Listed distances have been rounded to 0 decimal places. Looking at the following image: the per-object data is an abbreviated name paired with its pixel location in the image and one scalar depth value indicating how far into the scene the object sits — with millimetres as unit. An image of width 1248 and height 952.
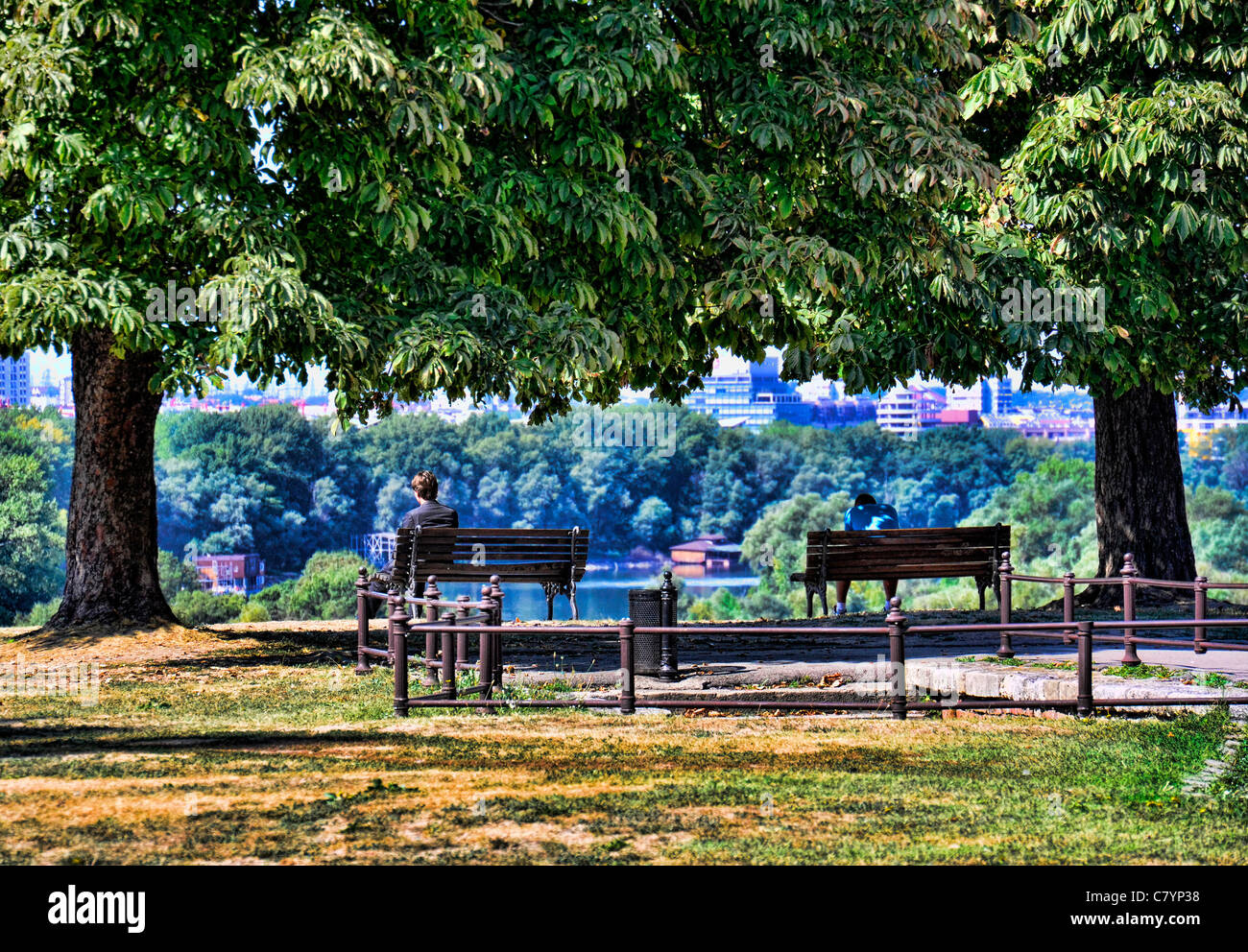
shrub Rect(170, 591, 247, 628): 57594
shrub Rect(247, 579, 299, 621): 62406
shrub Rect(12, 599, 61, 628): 56594
